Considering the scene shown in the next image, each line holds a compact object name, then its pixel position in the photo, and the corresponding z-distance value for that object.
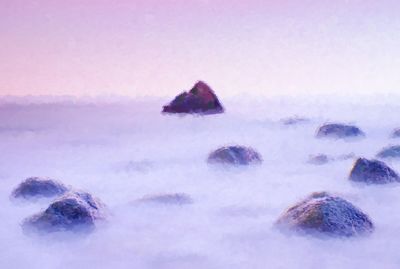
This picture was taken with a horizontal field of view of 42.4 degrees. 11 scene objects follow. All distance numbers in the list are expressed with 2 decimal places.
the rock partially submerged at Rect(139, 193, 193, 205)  7.99
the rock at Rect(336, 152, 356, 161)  13.05
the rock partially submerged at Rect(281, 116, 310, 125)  26.55
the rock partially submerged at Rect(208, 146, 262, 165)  10.88
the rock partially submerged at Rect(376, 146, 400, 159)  12.07
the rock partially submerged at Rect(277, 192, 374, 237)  5.83
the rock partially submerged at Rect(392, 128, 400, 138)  18.75
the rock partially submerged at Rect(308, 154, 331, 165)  12.63
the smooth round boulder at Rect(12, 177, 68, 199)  7.99
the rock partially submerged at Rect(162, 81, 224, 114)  25.72
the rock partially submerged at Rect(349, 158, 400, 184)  8.59
